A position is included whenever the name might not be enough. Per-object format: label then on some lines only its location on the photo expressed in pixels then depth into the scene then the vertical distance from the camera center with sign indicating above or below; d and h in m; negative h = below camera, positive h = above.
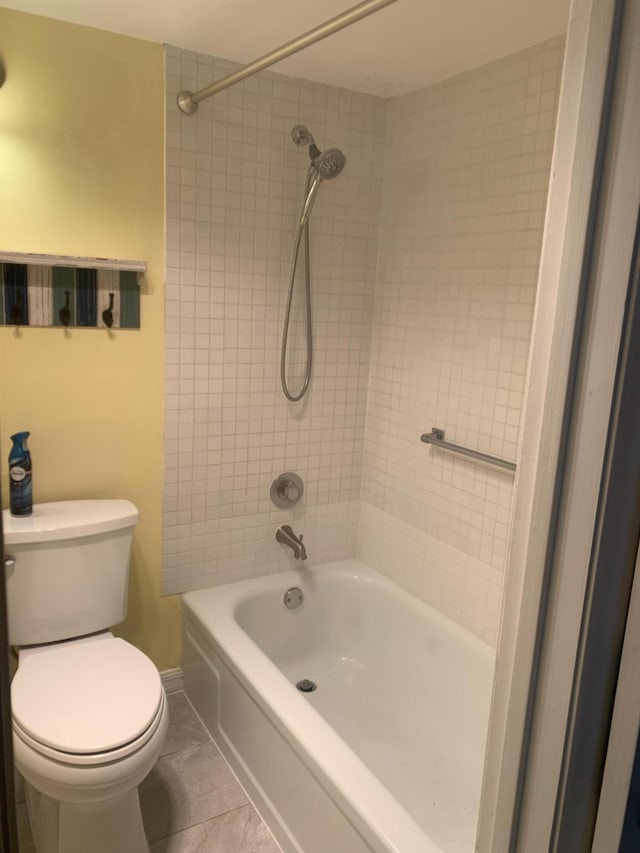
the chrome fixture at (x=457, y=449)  1.95 -0.45
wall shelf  1.84 +0.07
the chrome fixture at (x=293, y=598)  2.48 -1.12
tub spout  2.44 -0.90
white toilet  1.50 -1.02
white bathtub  1.59 -1.24
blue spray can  1.89 -0.55
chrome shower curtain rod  1.31 +0.58
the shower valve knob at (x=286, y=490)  2.48 -0.72
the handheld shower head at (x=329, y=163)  1.95 +0.41
